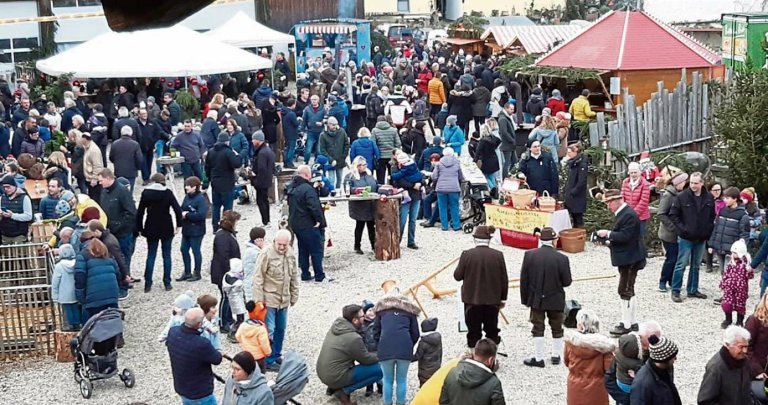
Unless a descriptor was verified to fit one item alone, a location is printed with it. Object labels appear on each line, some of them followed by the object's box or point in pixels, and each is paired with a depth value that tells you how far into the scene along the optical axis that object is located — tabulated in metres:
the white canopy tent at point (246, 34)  26.27
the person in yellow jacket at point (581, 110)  20.00
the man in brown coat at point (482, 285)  9.55
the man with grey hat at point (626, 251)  10.39
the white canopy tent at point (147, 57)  18.05
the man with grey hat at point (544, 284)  9.43
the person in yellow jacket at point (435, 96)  24.25
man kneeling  8.80
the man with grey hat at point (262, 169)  15.19
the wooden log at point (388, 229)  13.77
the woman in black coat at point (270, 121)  19.56
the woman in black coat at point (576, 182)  14.06
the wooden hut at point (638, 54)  21.86
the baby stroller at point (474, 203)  15.55
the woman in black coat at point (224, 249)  11.16
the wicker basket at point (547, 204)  14.10
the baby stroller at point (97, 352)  9.36
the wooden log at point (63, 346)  10.30
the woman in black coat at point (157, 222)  12.38
